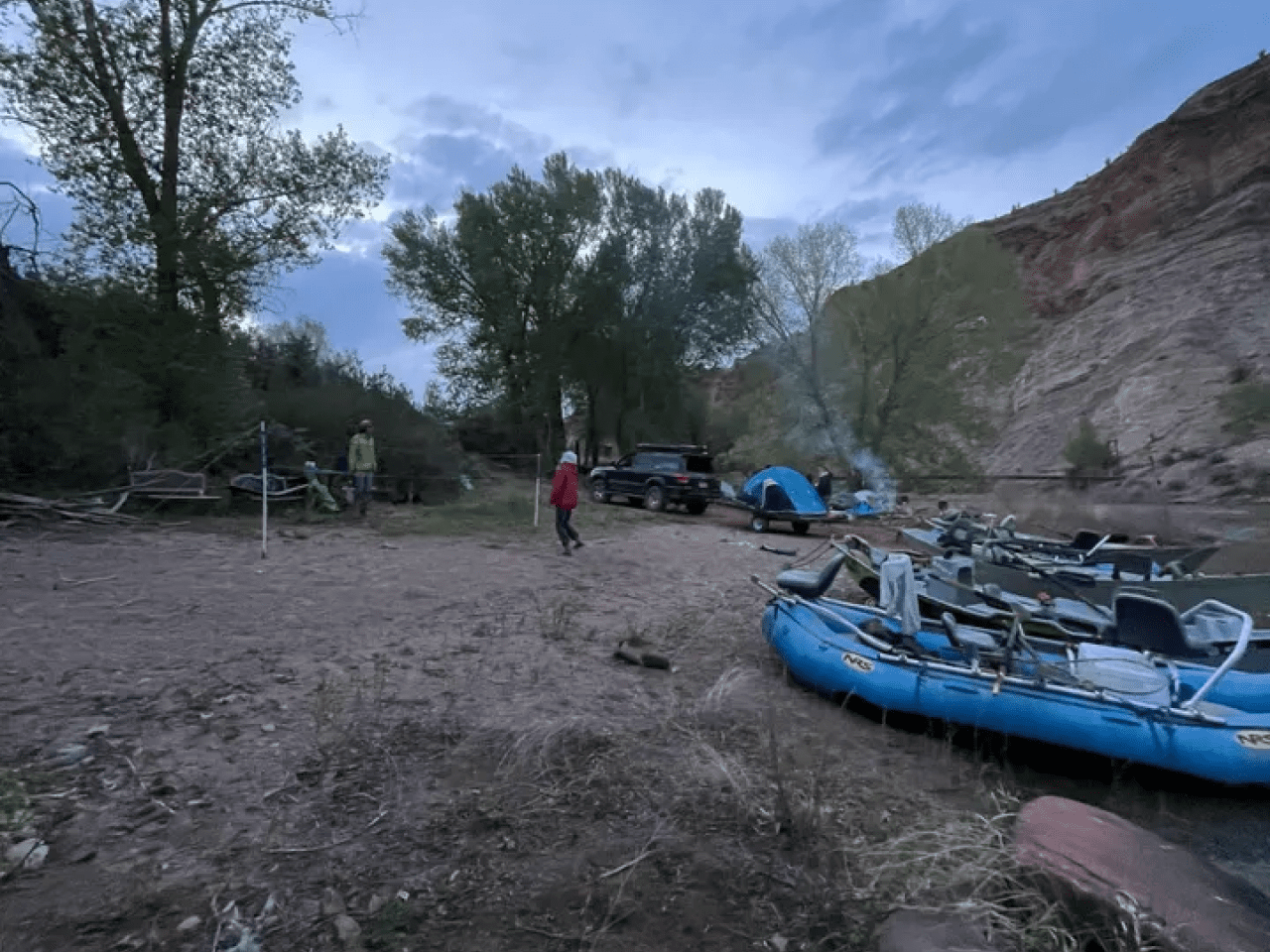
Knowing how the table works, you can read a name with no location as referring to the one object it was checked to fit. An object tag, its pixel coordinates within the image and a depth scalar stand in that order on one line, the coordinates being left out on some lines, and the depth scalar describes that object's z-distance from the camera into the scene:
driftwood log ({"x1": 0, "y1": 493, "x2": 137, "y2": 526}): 11.55
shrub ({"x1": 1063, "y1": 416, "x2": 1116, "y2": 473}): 24.22
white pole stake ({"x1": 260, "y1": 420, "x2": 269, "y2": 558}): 9.60
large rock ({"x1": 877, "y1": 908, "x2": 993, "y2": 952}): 2.96
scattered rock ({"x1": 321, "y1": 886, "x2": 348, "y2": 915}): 3.13
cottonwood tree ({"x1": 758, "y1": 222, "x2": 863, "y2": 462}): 27.17
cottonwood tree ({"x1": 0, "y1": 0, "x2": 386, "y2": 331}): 13.74
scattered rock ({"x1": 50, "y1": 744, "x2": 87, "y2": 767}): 4.12
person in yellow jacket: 14.15
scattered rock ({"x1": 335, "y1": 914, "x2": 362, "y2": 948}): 2.97
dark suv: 20.78
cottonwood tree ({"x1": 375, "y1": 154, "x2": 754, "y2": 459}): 29.56
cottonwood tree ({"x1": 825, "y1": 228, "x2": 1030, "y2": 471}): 25.27
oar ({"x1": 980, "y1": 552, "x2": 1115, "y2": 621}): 8.20
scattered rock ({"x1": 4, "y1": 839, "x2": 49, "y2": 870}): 3.25
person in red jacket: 11.59
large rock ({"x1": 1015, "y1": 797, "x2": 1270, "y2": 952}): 3.07
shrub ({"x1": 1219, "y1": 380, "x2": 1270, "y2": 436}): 20.48
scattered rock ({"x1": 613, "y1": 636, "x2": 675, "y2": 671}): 6.91
